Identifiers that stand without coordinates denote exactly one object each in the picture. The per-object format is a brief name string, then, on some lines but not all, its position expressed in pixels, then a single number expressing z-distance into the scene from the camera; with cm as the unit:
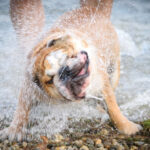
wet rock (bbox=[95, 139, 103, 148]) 341
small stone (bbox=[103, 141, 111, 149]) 338
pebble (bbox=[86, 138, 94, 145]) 348
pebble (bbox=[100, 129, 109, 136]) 380
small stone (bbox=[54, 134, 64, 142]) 369
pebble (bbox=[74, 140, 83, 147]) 344
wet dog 316
